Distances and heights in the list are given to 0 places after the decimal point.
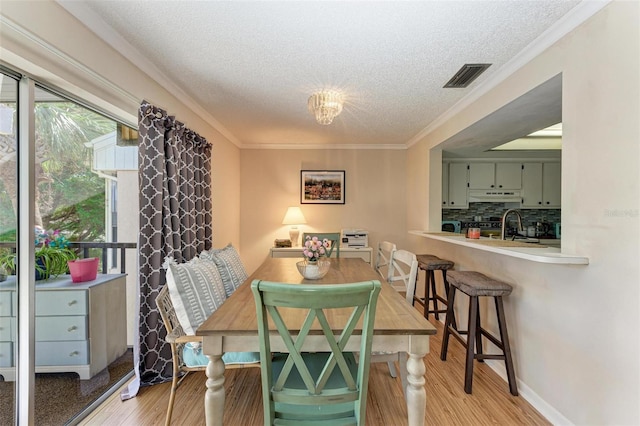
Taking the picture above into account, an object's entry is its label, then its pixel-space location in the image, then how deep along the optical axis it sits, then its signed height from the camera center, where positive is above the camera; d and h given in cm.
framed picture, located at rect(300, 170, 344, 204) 429 +37
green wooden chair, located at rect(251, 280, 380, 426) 95 -56
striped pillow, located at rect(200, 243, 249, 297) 209 -47
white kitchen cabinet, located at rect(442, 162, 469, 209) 413 +42
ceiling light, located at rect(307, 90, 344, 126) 221 +85
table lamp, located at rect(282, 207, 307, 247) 402 -15
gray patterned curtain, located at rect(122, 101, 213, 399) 196 -10
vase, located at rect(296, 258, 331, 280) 203 -43
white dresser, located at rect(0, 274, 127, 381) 135 -73
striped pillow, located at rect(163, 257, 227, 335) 148 -48
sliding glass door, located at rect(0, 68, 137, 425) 134 -13
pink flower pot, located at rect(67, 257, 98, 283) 177 -40
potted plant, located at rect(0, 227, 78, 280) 152 -27
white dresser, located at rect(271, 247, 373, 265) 393 -60
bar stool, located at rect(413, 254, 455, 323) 284 -60
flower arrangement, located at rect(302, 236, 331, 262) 202 -29
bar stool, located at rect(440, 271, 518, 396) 190 -79
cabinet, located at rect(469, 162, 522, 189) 409 +54
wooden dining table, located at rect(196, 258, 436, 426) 120 -59
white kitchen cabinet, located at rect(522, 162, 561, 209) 407 +39
